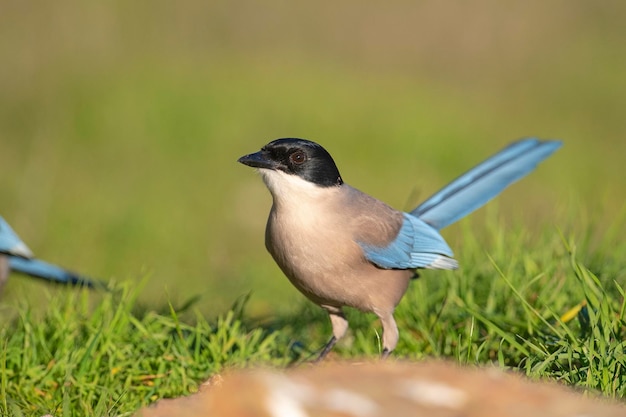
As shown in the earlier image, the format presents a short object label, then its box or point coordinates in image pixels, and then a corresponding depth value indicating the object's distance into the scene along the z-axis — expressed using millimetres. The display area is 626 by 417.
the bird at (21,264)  11016
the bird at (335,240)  7785
